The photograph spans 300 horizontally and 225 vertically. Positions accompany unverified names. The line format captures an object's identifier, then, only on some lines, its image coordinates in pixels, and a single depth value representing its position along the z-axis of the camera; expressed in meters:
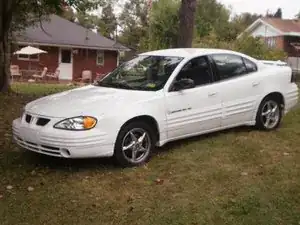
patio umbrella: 30.16
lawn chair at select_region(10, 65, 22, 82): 30.49
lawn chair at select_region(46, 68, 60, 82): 31.69
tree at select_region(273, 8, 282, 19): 71.79
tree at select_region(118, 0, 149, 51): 58.44
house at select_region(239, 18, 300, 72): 42.22
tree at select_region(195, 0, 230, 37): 49.75
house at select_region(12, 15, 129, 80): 33.22
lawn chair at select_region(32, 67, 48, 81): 30.71
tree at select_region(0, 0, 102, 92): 10.81
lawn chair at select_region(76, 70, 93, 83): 33.44
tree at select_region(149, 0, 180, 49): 36.78
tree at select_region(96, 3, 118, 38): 64.54
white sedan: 5.81
